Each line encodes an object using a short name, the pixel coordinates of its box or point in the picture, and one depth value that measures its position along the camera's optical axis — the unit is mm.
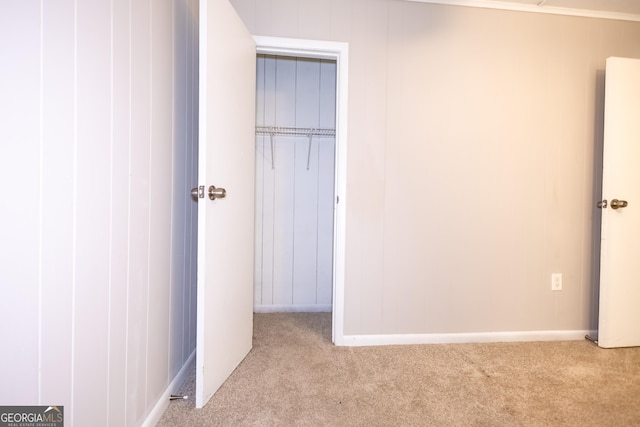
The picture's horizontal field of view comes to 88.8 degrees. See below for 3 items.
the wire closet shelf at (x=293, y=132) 2811
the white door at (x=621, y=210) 2117
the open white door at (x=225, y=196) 1443
